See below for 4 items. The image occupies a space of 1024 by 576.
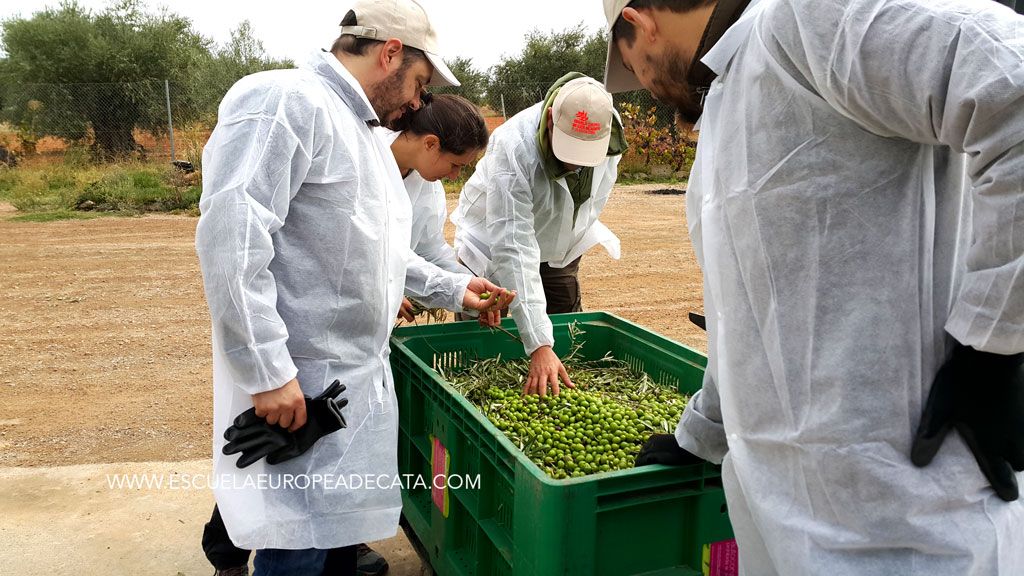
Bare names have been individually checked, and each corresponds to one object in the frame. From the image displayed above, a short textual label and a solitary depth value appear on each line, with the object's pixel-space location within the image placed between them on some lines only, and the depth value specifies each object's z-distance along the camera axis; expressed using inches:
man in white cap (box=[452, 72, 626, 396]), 131.2
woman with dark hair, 123.6
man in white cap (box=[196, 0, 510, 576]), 83.2
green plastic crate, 72.7
